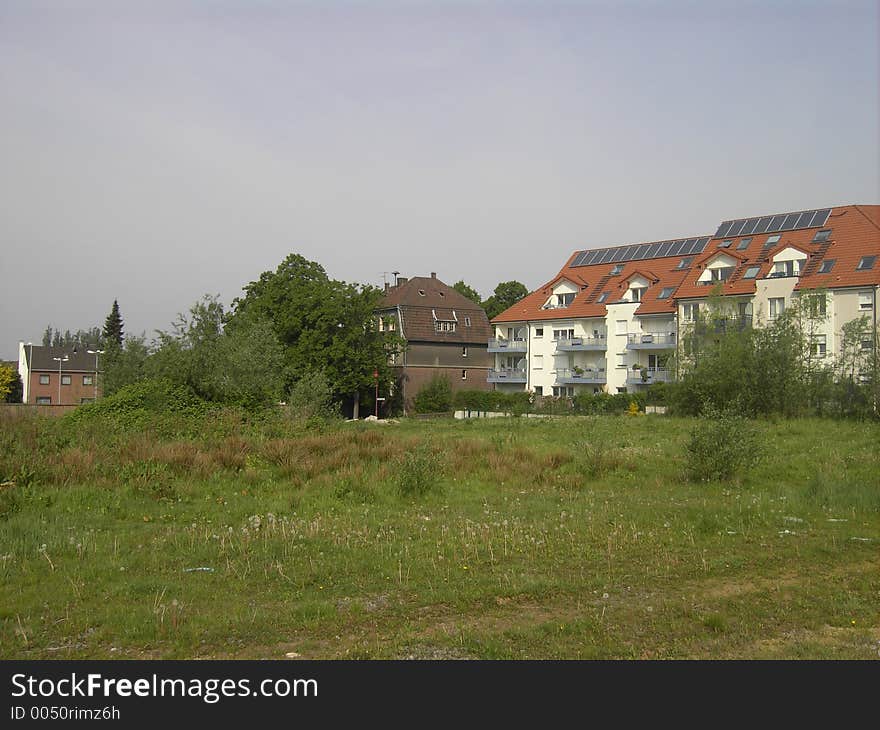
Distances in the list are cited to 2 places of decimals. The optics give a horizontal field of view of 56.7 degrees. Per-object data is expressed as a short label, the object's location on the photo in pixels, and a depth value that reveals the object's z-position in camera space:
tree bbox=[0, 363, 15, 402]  80.74
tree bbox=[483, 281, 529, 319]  111.94
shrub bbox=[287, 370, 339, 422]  29.71
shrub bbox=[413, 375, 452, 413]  72.50
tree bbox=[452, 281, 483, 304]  115.64
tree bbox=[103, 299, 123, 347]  119.06
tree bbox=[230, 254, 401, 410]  66.00
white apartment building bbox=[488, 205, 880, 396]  54.72
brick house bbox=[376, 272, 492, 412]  79.06
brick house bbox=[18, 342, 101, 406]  100.62
